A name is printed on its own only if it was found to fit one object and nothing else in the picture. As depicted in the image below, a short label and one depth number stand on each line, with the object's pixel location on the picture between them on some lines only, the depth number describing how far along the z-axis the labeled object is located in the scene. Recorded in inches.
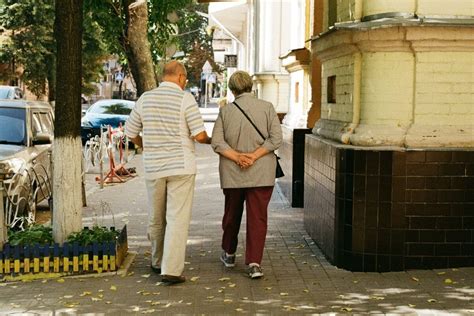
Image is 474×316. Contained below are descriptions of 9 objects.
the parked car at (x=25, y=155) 536.1
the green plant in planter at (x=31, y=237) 402.7
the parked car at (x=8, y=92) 1121.1
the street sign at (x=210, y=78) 3089.2
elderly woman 385.1
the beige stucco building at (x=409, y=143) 379.0
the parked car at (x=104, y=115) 1364.7
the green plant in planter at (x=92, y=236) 402.1
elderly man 369.1
